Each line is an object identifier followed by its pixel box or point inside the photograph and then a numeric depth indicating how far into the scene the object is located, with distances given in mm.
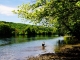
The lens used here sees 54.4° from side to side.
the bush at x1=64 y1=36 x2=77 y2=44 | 25594
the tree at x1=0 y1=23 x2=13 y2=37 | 72042
